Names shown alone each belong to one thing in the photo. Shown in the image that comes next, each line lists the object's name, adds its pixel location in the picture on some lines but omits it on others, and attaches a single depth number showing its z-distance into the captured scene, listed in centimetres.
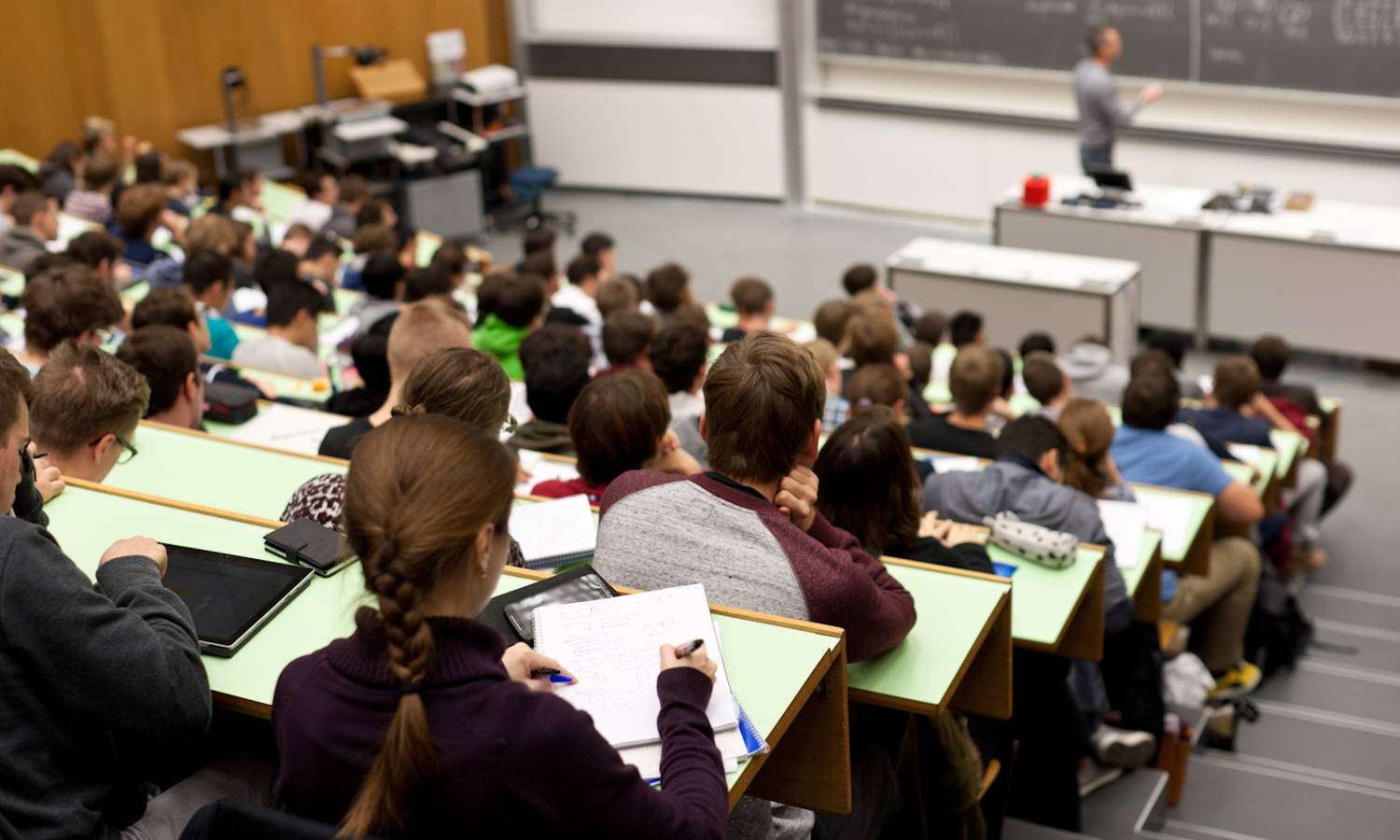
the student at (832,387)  423
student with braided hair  139
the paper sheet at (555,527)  235
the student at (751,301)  574
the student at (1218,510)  404
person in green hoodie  481
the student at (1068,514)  312
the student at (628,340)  426
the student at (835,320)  549
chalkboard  723
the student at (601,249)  669
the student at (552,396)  350
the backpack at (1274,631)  433
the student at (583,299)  543
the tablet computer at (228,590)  187
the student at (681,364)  390
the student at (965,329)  568
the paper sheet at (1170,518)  353
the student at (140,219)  602
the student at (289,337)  455
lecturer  737
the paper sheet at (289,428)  333
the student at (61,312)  372
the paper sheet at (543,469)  318
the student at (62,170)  722
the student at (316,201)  762
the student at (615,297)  552
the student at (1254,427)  466
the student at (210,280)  506
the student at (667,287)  584
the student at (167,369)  323
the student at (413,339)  293
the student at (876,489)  252
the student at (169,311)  404
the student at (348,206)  755
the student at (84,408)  237
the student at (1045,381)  463
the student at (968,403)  396
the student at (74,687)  157
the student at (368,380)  384
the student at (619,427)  276
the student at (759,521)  199
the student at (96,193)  693
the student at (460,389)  210
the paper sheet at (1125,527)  319
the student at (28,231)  570
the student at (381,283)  542
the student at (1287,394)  509
